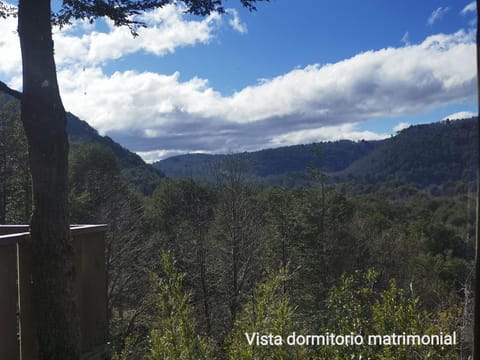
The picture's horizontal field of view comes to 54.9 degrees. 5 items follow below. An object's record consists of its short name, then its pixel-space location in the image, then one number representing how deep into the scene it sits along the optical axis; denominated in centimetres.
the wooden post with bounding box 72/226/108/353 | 326
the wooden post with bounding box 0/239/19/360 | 263
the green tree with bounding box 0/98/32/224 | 1789
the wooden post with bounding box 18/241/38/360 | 283
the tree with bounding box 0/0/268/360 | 276
